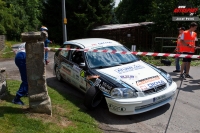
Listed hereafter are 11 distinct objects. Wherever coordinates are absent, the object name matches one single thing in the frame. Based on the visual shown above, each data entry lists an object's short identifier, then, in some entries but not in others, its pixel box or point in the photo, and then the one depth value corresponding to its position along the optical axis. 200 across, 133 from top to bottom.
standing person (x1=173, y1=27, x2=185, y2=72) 8.43
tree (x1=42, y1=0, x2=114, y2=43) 23.23
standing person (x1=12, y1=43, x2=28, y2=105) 4.95
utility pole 15.48
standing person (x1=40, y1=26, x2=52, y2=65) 9.80
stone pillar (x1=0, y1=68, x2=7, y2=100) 4.99
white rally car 4.87
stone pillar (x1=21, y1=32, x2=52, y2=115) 4.32
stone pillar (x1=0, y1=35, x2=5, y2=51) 16.38
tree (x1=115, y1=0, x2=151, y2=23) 35.66
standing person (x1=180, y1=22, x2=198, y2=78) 7.88
